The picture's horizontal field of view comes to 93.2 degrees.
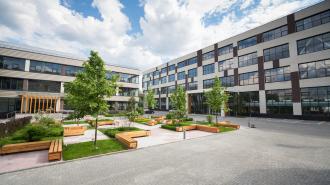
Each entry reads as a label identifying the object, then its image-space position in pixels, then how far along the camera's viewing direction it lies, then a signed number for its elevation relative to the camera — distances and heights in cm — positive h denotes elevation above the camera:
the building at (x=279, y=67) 2578 +717
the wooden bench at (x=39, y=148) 849 -296
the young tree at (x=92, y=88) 1080 +92
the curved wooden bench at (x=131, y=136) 1084 -298
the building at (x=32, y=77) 3359 +566
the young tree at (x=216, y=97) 2236 +66
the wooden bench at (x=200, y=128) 1713 -312
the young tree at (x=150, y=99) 5334 +82
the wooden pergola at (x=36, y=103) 3409 -44
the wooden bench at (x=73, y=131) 1549 -302
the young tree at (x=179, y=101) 2105 +7
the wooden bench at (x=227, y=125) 1941 -305
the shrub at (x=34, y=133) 1239 -256
